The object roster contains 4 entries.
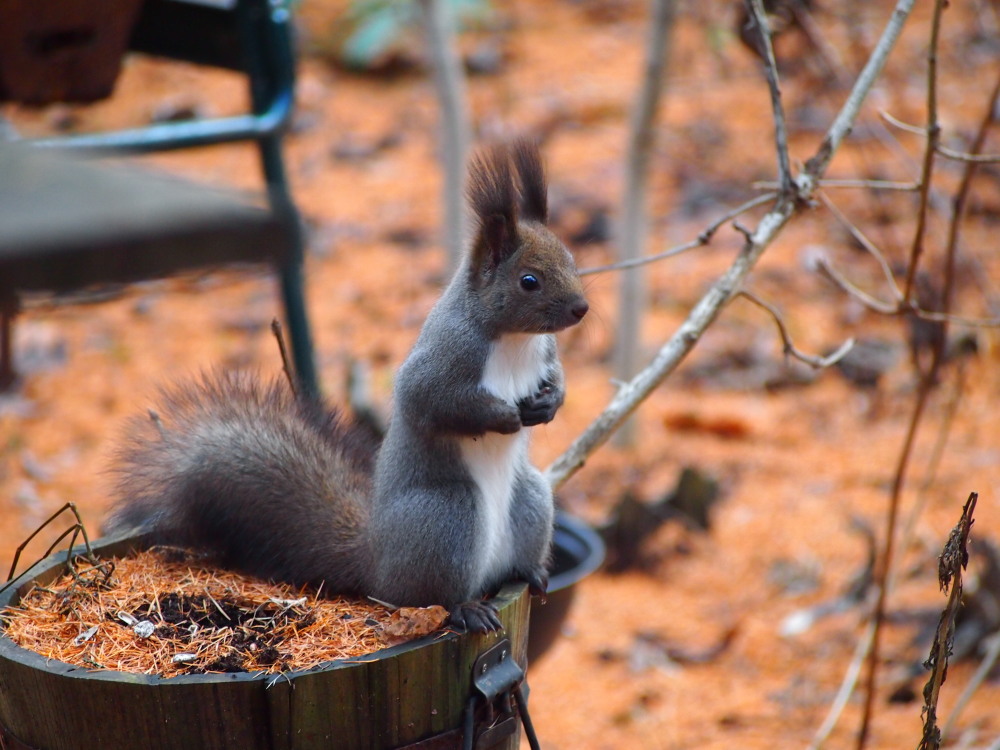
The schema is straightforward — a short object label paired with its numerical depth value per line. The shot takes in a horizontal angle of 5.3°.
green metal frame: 5.54
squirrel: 5.27
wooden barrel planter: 5.16
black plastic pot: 5.51
